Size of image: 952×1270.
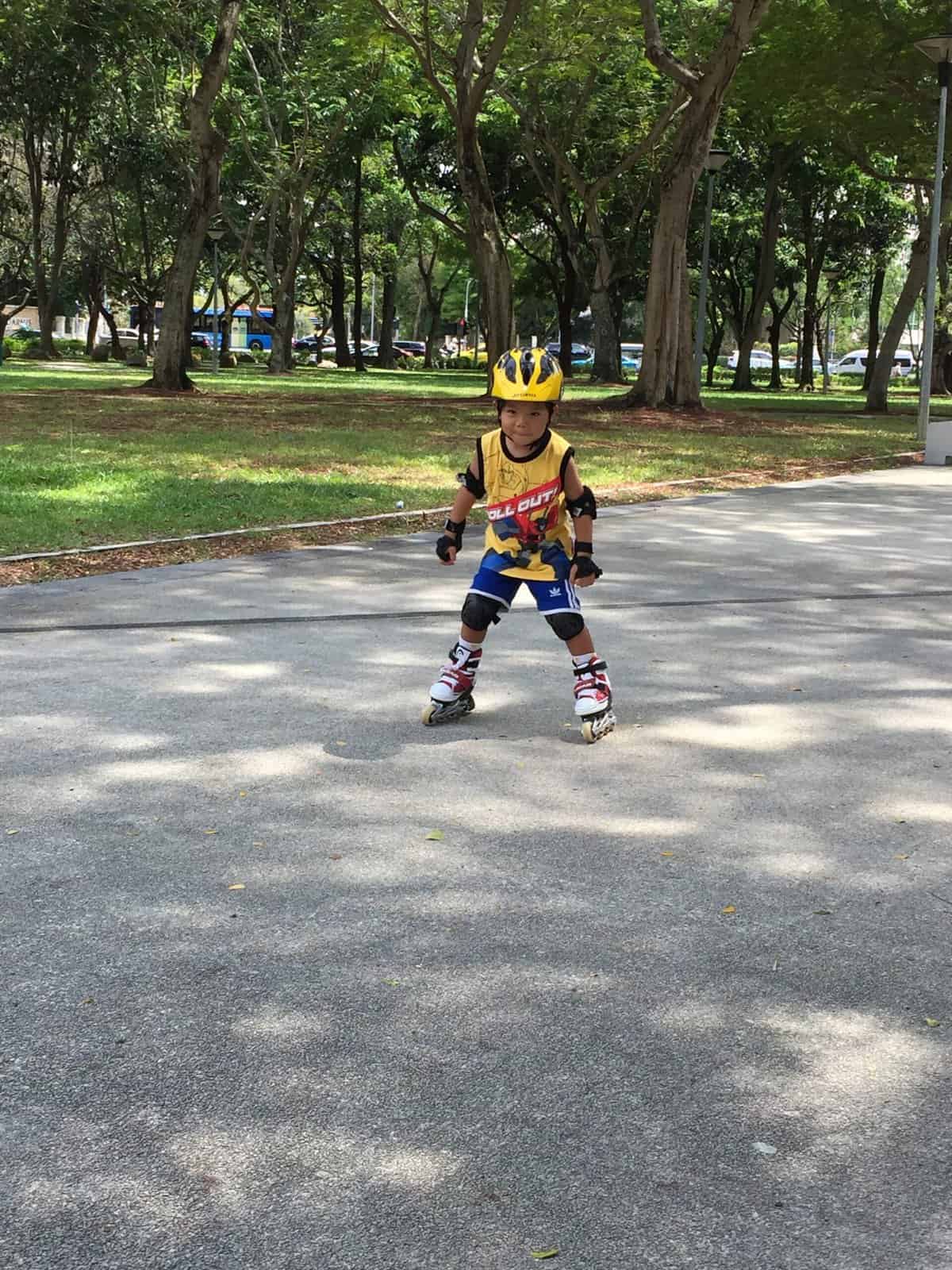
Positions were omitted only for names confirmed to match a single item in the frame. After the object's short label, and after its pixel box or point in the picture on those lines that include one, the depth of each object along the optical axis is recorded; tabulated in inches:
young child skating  217.8
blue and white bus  3065.9
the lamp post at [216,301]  1649.0
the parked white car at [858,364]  3230.8
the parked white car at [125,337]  2883.9
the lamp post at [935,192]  789.2
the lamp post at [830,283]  2332.7
